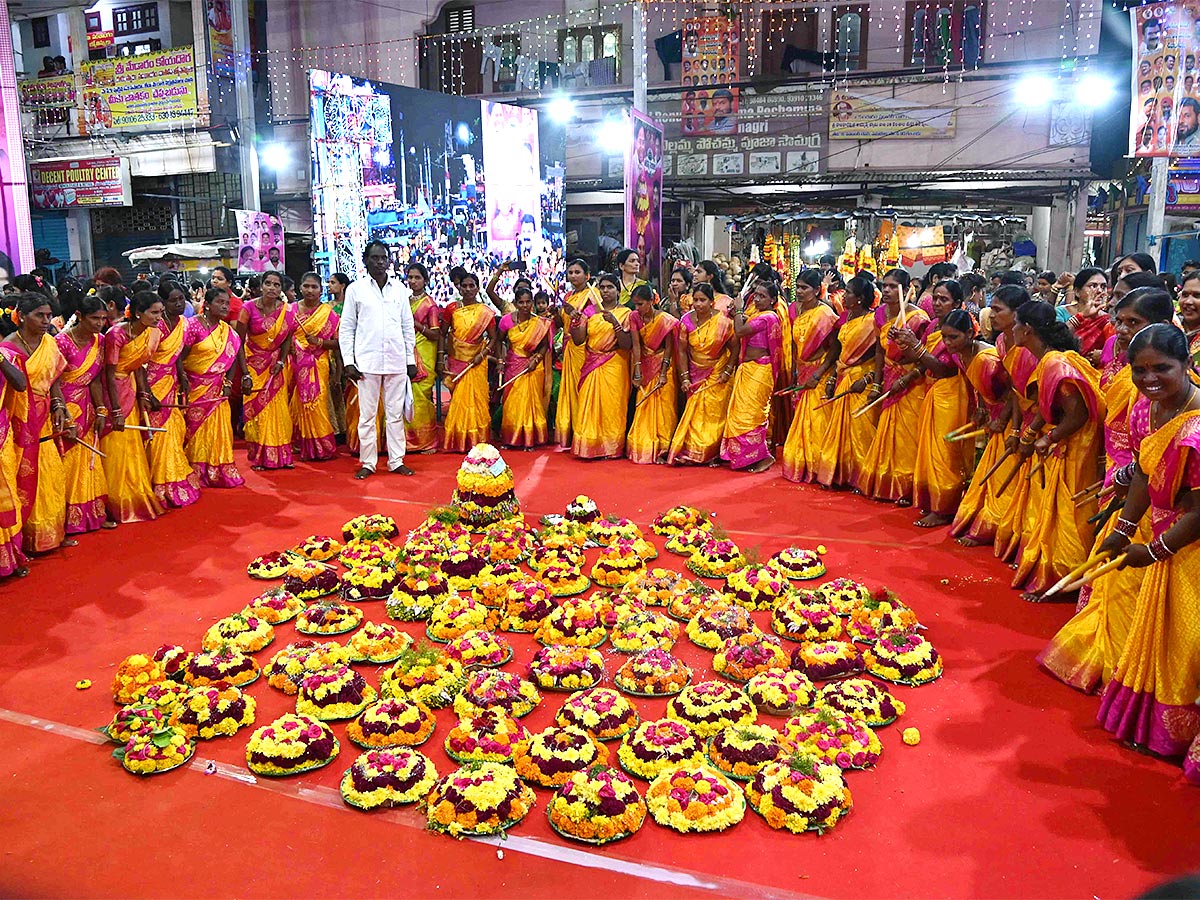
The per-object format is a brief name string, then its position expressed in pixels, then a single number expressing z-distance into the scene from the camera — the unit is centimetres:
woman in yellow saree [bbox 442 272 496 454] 910
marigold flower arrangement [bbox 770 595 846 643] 454
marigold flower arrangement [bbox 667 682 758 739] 371
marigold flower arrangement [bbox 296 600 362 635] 472
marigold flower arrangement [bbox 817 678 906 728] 379
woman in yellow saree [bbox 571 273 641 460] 883
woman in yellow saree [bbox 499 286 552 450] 919
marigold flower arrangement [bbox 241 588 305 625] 482
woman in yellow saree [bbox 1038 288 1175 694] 390
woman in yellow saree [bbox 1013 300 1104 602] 498
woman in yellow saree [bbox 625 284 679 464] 868
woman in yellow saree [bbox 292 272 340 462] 852
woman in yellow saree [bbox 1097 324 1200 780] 334
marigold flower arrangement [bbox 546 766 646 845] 306
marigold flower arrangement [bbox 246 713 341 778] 345
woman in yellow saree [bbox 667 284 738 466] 840
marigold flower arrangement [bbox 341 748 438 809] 324
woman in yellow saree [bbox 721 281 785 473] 814
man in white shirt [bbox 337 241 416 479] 786
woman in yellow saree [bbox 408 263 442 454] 909
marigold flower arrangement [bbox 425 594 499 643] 462
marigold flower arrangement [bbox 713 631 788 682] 420
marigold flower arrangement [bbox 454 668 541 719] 383
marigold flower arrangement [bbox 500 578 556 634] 477
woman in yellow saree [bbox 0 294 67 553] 553
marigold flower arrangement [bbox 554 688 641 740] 365
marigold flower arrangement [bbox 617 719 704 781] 341
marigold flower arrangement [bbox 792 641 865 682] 420
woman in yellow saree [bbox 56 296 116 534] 615
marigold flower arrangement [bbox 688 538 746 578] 560
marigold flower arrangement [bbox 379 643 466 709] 393
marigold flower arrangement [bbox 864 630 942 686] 418
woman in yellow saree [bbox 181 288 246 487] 736
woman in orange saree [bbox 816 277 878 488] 748
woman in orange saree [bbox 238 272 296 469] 824
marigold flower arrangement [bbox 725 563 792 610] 514
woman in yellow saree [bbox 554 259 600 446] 922
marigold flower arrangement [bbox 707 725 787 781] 342
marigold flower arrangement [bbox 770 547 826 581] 551
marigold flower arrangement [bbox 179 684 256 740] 371
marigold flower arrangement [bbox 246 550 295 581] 552
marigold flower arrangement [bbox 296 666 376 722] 386
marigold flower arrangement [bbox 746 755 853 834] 311
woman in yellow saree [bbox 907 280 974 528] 655
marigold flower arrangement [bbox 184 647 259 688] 409
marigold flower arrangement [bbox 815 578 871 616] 484
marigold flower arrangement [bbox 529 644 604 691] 409
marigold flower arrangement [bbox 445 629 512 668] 433
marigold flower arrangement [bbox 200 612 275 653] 445
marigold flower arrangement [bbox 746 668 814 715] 386
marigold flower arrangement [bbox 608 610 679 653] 447
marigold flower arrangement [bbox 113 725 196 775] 346
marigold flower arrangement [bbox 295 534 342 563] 582
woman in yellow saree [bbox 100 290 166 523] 646
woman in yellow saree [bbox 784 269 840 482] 782
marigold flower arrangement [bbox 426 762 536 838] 309
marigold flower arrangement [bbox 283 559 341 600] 521
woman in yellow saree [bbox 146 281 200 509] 695
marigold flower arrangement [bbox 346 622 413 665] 435
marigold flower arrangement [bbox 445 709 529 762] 348
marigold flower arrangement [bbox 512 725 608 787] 337
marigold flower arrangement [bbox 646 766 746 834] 311
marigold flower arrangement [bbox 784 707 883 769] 347
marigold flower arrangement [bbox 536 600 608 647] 455
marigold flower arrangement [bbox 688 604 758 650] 456
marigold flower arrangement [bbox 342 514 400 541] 614
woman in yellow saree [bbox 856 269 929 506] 698
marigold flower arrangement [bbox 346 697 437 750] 361
